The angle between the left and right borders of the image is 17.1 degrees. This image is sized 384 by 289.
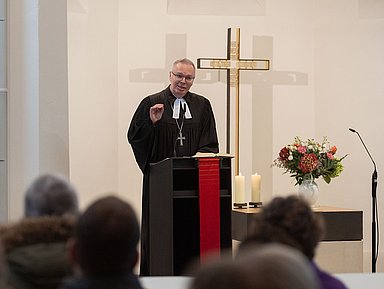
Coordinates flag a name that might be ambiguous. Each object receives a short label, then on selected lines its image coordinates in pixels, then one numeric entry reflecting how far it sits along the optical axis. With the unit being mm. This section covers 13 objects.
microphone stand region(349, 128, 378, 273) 13249
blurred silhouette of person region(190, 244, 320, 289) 2361
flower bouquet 12432
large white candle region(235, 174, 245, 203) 12792
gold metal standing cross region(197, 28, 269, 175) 15185
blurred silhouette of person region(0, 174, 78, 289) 3844
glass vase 12408
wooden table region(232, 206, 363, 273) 12089
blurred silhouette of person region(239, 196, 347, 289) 3880
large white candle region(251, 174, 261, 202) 12961
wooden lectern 10021
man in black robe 11757
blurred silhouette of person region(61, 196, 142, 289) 3460
